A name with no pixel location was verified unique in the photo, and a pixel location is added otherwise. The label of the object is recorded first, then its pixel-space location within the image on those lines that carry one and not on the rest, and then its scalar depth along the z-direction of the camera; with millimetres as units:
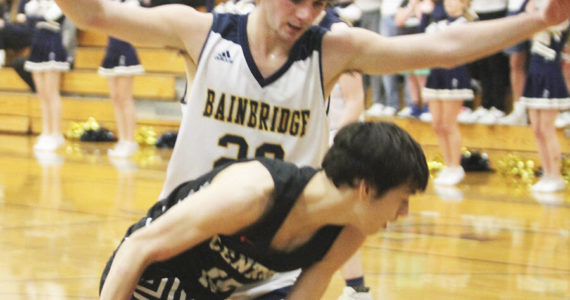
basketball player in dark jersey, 3726
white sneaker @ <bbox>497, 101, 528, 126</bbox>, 15109
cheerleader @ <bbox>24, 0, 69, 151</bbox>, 15998
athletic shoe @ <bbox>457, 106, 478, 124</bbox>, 15492
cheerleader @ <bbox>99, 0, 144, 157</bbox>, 15670
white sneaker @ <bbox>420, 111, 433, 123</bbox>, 15779
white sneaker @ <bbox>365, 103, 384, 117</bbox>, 16846
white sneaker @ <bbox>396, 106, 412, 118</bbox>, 16463
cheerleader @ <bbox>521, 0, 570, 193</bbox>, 12785
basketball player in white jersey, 4741
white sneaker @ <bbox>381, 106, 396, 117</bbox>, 16668
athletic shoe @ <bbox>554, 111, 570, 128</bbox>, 14521
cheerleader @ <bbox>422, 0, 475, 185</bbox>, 13783
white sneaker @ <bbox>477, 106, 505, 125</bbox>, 15253
